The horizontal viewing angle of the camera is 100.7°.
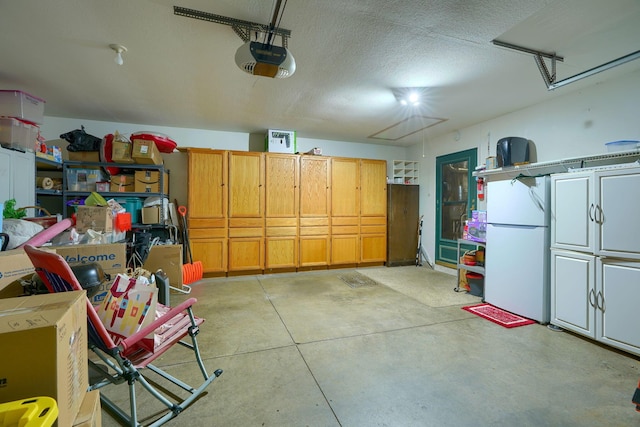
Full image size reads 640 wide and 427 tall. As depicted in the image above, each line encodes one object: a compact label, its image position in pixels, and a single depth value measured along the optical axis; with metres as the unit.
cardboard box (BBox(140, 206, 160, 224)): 4.08
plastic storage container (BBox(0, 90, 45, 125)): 2.98
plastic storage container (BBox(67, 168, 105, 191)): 3.89
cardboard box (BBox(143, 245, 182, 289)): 3.81
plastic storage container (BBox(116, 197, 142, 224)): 4.08
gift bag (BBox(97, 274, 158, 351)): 1.55
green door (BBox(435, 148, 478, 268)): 4.64
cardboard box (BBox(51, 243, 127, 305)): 2.11
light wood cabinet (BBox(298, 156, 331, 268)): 5.06
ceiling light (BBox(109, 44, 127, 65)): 2.32
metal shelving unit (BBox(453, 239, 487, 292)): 3.66
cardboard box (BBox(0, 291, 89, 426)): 0.75
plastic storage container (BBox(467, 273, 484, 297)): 3.75
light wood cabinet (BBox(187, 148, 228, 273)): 4.45
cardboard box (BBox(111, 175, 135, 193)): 4.06
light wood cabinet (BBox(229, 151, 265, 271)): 4.66
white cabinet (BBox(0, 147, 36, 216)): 2.82
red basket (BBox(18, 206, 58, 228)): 2.88
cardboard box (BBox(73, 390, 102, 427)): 0.92
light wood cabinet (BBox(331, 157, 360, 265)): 5.26
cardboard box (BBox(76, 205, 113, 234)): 2.85
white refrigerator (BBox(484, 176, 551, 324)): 2.84
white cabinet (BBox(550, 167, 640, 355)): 2.21
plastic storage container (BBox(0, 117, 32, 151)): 2.89
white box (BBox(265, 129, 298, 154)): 4.82
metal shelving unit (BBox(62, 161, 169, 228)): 3.82
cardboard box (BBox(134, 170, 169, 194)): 4.14
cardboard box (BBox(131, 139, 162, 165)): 3.88
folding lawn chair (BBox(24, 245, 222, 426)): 1.31
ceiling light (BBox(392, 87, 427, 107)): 3.16
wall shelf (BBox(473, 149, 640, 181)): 2.57
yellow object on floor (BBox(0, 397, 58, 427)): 0.62
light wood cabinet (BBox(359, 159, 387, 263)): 5.46
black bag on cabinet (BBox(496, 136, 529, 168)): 3.48
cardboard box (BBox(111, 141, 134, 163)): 3.85
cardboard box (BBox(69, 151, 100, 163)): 3.87
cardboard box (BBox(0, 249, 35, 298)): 1.53
